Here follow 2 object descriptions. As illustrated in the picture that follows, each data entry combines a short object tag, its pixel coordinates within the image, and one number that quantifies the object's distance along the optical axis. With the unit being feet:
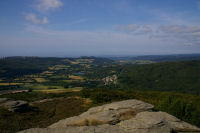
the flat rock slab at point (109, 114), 55.96
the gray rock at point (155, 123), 48.60
